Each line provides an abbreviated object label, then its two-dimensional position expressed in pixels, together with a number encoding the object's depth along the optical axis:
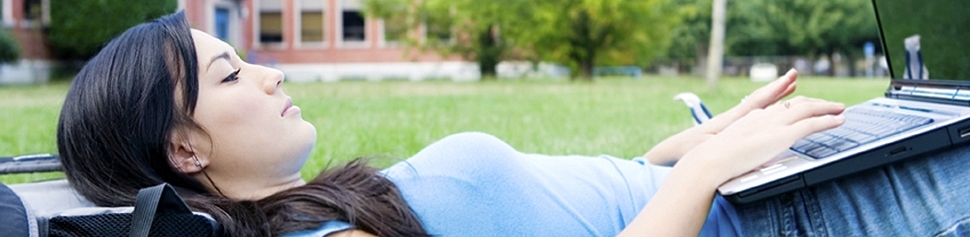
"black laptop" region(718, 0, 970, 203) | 1.26
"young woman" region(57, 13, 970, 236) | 1.31
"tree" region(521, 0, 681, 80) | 21.86
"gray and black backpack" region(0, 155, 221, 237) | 1.16
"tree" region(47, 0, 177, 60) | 21.20
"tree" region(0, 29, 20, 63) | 18.70
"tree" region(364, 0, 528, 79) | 23.94
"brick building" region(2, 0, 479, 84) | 29.84
